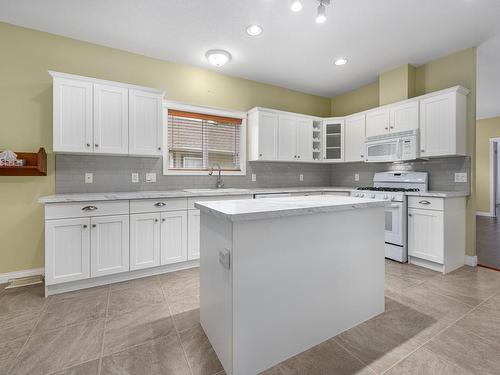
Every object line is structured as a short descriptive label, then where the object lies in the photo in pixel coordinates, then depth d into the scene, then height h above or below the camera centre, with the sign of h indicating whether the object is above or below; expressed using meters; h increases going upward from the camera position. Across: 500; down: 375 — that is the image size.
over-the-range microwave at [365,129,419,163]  3.34 +0.59
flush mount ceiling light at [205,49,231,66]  3.20 +1.72
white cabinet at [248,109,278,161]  3.93 +0.85
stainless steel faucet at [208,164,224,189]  3.82 +0.15
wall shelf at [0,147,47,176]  2.58 +0.21
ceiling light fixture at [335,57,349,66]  3.49 +1.81
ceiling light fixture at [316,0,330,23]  2.00 +1.43
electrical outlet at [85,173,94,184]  2.97 +0.10
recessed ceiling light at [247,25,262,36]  2.70 +1.75
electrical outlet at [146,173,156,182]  3.35 +0.13
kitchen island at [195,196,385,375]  1.35 -0.55
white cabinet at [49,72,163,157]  2.60 +0.79
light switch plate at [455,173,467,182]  3.16 +0.14
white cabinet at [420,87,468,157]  2.99 +0.81
